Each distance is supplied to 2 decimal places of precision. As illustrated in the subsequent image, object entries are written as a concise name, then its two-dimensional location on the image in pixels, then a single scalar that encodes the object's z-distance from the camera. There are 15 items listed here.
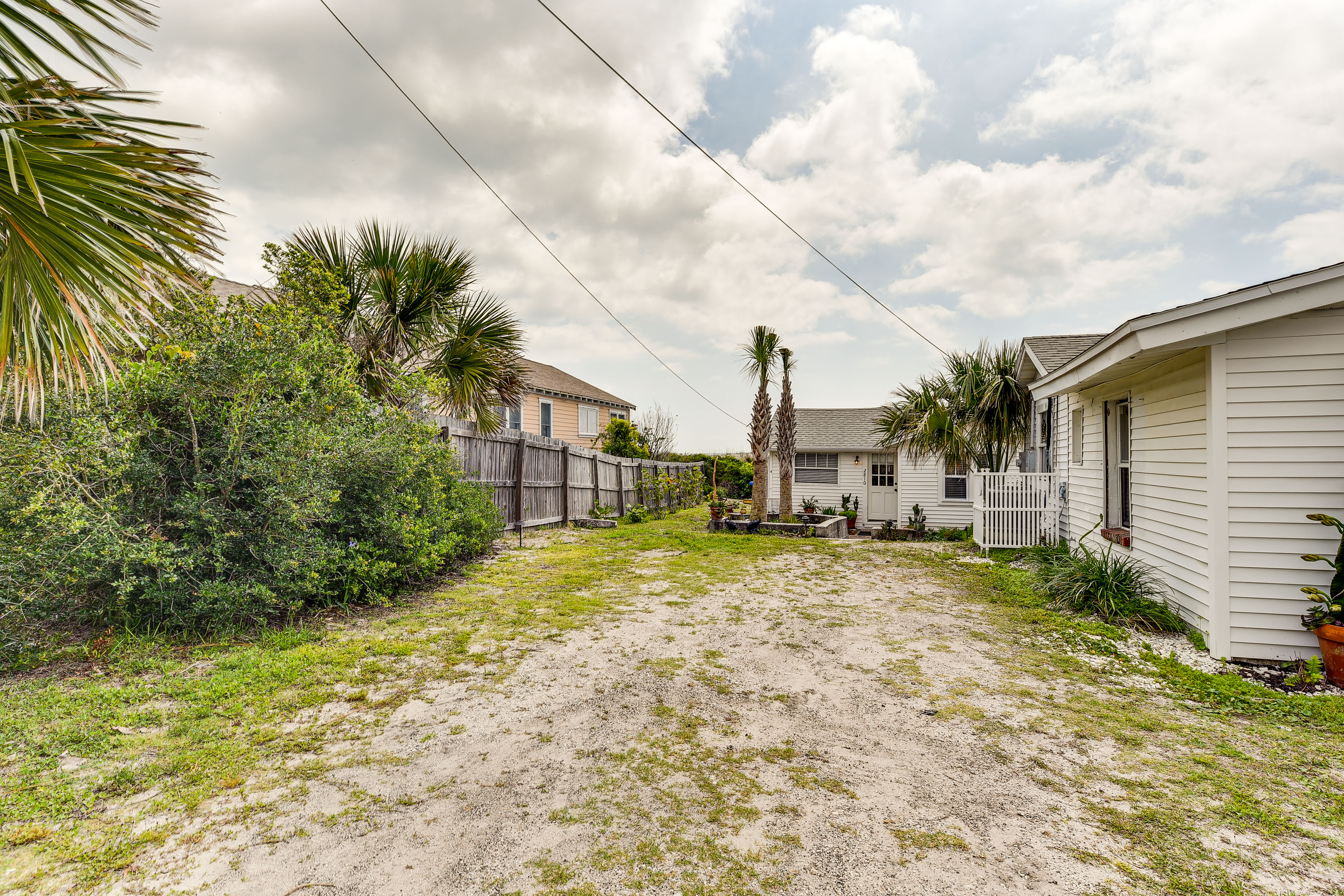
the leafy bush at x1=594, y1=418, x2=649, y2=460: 18.75
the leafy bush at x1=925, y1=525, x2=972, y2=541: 14.35
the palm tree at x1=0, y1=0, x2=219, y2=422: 2.23
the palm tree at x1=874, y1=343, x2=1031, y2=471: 11.48
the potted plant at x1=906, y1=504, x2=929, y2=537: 14.89
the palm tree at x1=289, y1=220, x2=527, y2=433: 7.61
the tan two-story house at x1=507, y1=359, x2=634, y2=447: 20.09
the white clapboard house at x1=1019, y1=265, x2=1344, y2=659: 4.27
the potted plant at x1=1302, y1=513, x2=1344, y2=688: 3.85
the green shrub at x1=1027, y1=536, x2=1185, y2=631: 5.39
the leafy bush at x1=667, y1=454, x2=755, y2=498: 23.19
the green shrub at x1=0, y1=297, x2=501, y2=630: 3.85
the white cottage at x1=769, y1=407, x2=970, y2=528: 15.86
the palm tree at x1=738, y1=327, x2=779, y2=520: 14.88
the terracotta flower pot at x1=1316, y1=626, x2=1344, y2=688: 3.84
